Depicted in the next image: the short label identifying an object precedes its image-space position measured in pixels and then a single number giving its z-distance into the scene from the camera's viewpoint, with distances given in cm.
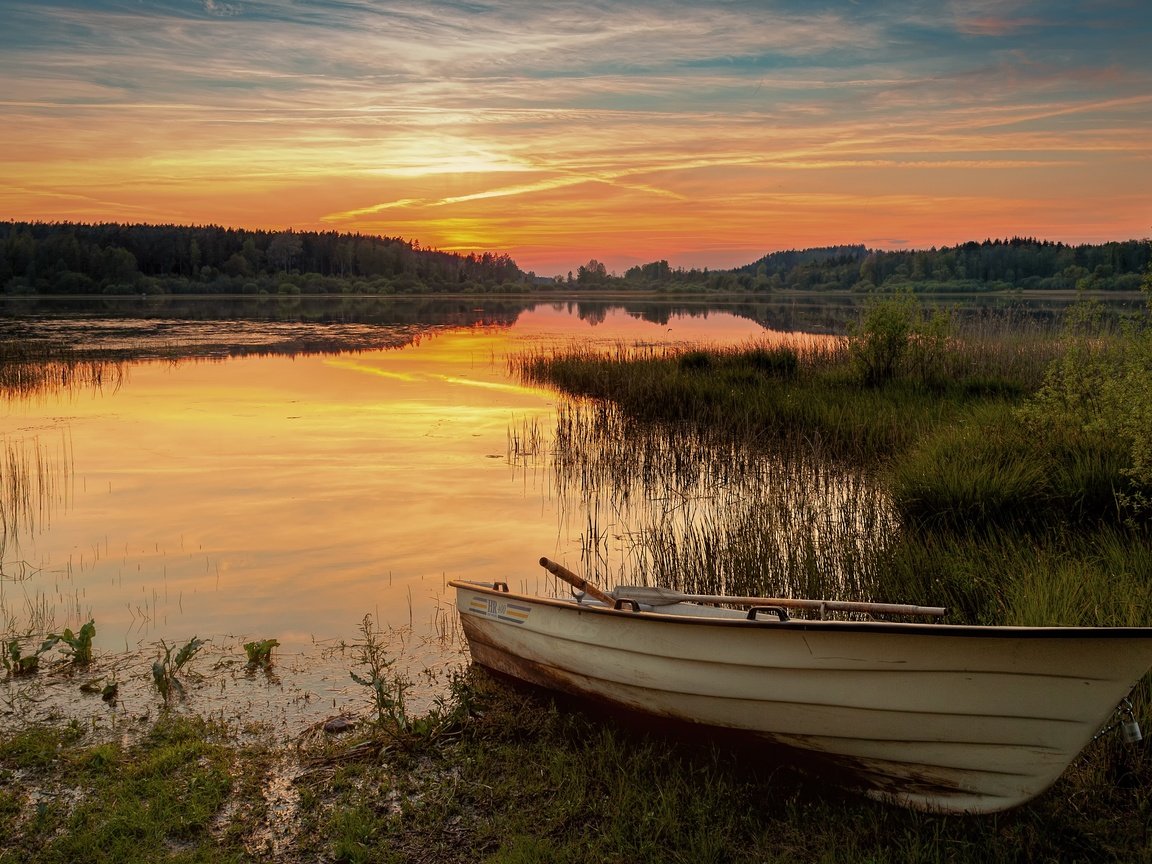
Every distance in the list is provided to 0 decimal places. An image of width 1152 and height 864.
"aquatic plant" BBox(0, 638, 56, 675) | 640
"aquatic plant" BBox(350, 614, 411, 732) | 555
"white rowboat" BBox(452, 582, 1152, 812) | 391
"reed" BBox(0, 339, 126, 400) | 2125
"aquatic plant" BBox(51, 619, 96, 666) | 650
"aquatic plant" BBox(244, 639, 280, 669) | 664
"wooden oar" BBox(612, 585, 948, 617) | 494
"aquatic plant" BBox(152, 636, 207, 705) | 608
